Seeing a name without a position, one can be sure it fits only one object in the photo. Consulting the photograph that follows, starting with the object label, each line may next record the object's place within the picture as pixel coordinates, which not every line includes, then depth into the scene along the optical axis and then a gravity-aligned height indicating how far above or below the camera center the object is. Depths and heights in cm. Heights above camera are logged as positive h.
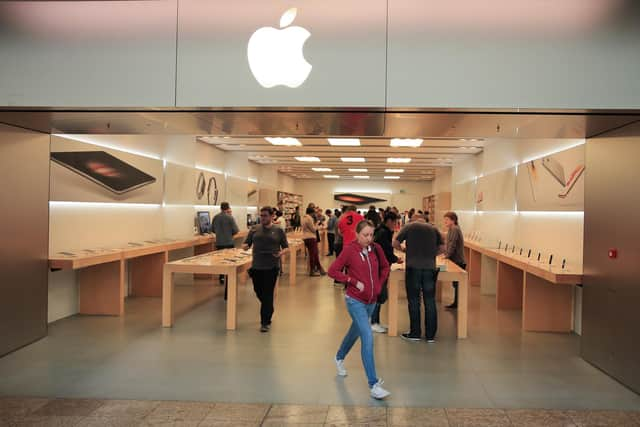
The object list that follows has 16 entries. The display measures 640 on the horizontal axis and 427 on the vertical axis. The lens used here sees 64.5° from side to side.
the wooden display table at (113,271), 652 -105
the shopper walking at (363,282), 414 -60
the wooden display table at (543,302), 679 -117
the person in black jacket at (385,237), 661 -35
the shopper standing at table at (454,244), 764 -48
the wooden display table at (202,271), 652 -92
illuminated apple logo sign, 397 +120
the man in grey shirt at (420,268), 608 -69
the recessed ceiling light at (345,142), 1065 +148
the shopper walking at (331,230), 1508 -64
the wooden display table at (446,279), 634 -102
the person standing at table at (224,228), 937 -39
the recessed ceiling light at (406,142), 1052 +148
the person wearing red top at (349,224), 793 -23
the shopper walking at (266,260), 646 -67
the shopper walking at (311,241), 1182 -77
